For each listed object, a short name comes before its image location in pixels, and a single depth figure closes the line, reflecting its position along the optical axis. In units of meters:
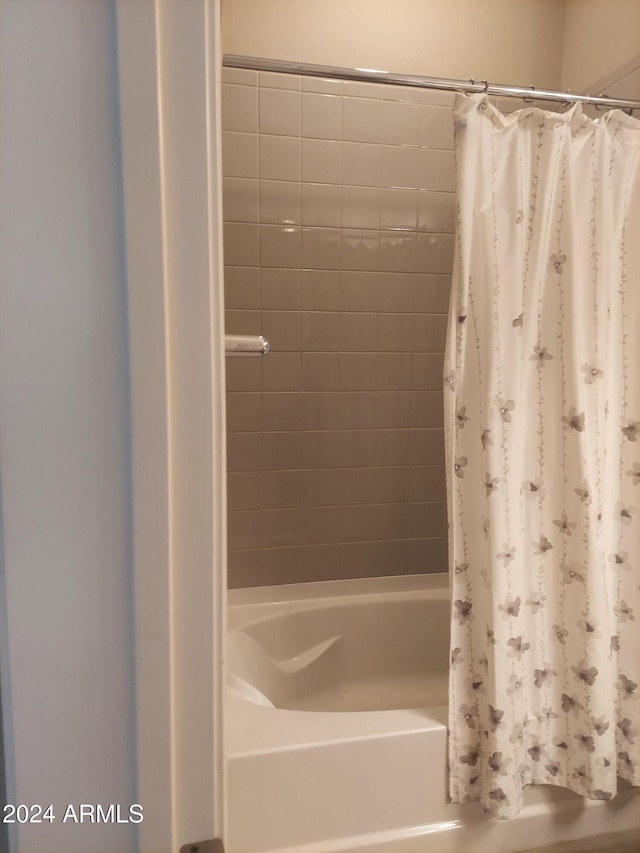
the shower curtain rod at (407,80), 1.16
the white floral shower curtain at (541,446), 1.07
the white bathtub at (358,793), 1.01
